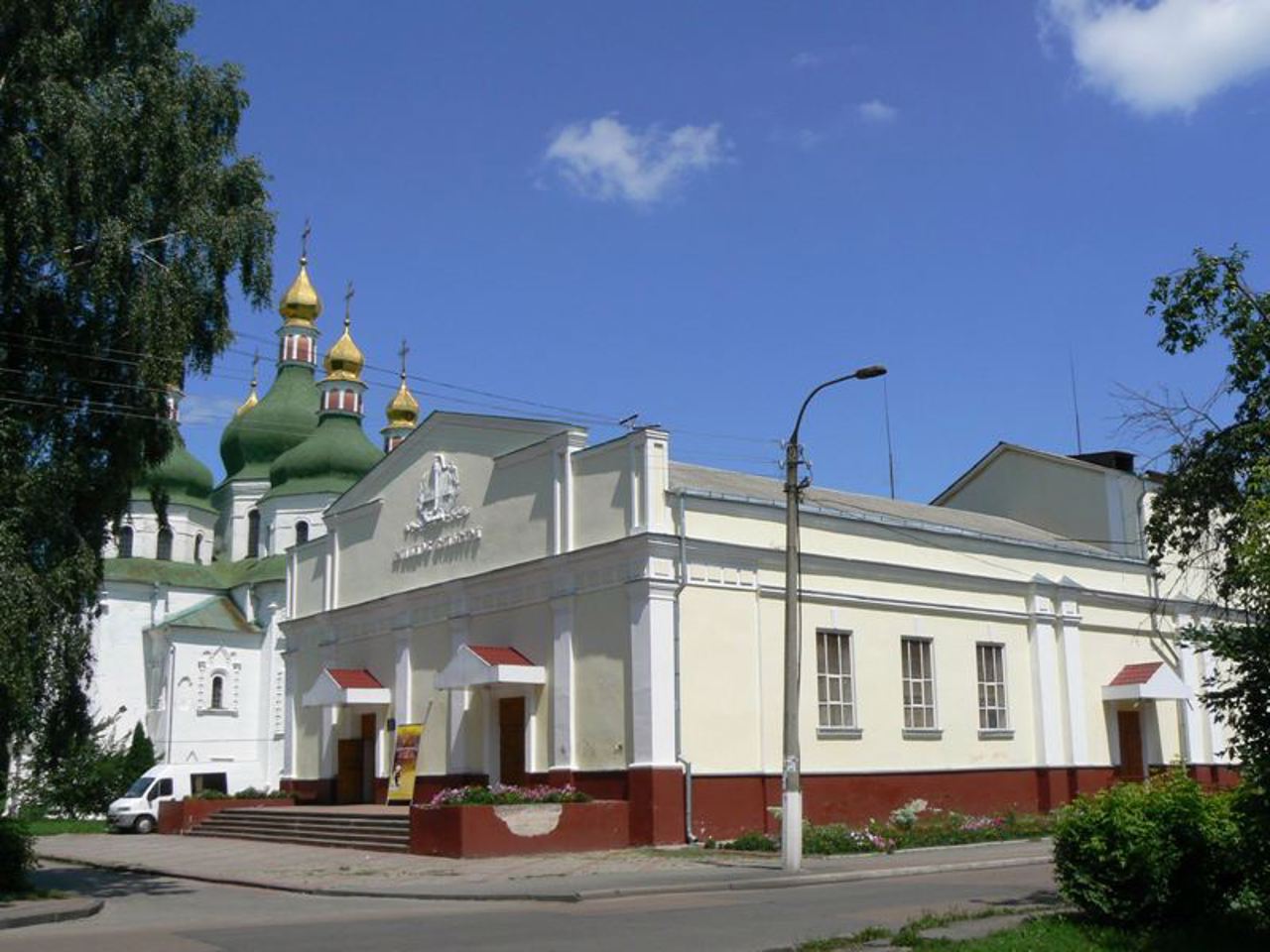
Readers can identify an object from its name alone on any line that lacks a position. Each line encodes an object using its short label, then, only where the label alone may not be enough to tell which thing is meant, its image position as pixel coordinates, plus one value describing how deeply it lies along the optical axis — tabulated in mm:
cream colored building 25219
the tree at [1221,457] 12273
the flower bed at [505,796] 23672
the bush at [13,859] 18203
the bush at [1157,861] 11938
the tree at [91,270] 18688
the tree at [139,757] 46750
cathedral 55188
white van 36812
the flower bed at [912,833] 23016
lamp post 20078
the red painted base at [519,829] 23141
